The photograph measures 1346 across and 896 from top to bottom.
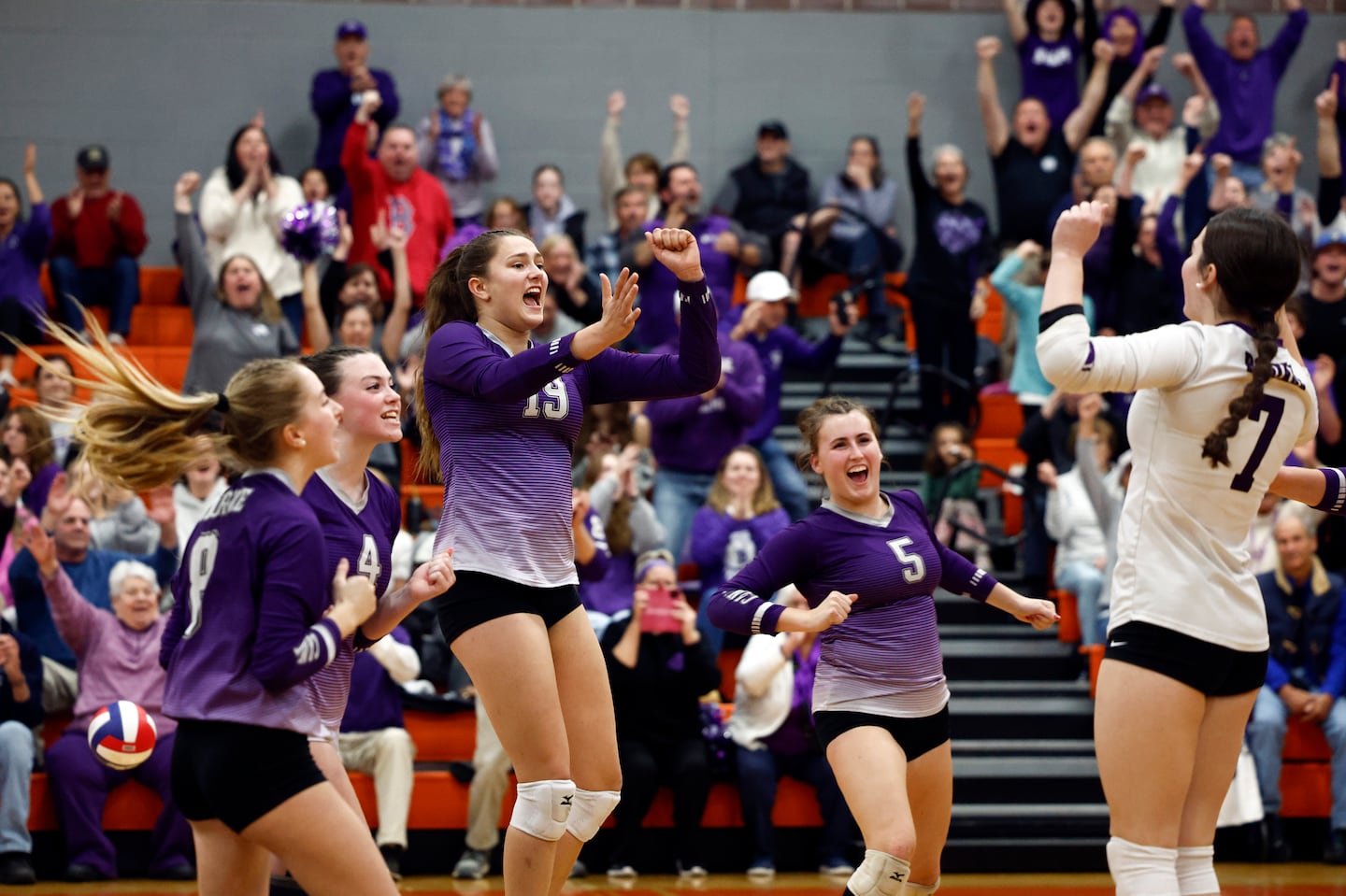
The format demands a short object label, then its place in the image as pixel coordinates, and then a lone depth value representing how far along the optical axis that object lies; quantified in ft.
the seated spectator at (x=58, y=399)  31.22
